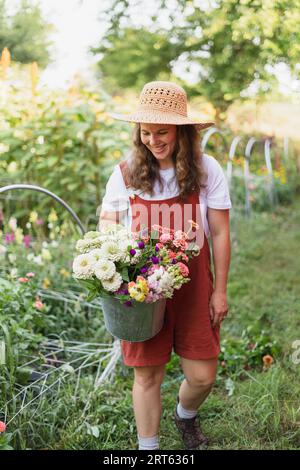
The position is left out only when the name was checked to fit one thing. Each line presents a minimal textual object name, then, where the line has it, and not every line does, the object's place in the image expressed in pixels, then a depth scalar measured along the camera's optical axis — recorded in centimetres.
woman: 214
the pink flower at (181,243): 190
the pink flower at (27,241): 375
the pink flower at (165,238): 190
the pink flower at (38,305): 273
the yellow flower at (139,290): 175
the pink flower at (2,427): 189
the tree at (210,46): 470
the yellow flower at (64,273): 345
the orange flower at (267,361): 304
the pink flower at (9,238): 364
